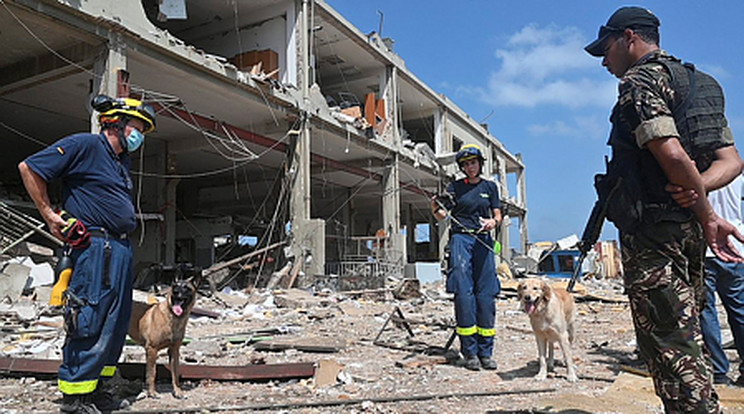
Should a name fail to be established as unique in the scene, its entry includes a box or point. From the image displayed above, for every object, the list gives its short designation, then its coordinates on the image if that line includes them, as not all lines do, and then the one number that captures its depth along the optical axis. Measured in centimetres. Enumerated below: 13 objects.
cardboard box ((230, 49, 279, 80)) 1347
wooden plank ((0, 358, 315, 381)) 364
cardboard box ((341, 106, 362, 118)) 1612
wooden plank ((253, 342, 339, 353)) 483
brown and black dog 336
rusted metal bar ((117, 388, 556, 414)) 297
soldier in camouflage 184
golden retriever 386
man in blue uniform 271
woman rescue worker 430
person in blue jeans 344
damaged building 933
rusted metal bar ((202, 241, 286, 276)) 904
